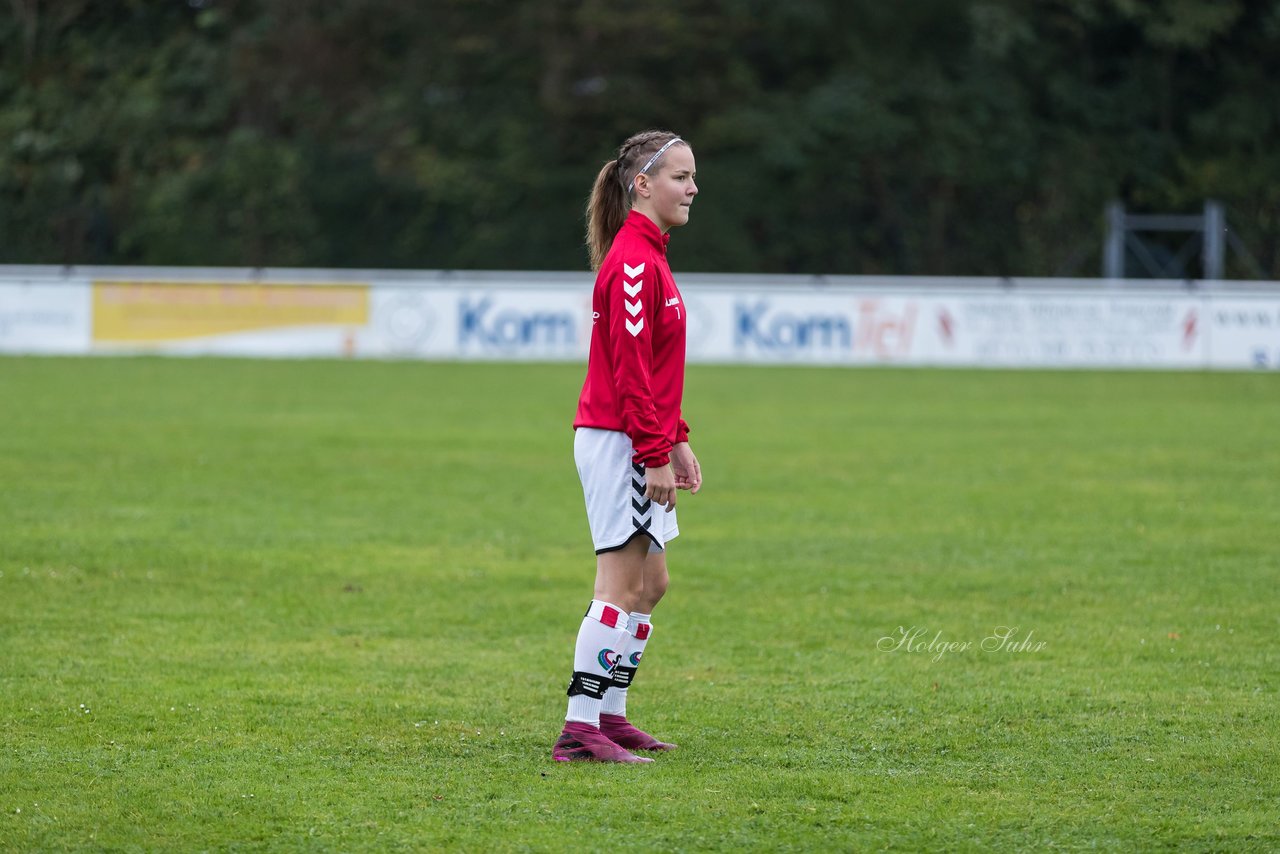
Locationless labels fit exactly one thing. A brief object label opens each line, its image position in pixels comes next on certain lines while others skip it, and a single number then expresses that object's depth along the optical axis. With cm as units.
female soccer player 1082
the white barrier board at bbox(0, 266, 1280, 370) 5597
